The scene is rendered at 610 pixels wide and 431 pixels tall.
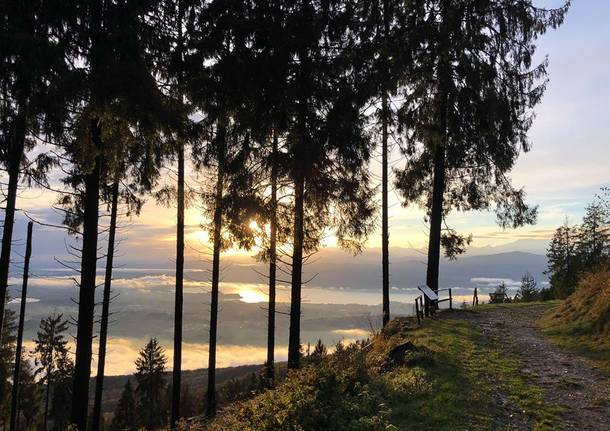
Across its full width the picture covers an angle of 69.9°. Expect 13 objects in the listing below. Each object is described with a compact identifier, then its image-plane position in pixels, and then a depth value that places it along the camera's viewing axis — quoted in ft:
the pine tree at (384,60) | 42.96
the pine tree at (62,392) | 162.50
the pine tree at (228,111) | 40.27
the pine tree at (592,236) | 116.47
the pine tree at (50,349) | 154.40
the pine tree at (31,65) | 24.45
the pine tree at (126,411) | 186.61
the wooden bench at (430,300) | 45.73
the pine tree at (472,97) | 48.06
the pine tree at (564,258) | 95.09
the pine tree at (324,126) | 39.34
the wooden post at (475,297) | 72.66
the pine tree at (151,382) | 180.65
